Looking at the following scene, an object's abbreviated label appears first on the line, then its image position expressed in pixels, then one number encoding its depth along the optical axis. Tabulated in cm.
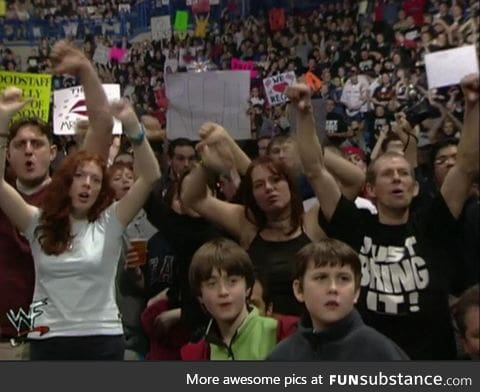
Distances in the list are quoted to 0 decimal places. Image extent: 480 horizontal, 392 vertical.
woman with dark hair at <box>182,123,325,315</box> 544
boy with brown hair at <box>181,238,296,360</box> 524
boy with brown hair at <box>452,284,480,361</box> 500
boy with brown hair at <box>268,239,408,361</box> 506
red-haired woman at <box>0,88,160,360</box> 535
